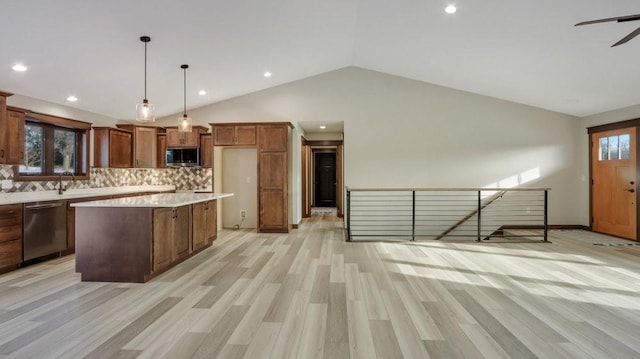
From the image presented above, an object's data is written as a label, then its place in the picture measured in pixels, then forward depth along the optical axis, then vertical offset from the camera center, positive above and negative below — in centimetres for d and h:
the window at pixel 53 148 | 516 +54
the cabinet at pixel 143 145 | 694 +73
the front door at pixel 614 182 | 618 -4
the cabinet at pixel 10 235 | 400 -67
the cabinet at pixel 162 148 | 724 +69
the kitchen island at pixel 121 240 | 370 -67
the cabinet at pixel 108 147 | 624 +62
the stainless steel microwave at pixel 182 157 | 702 +48
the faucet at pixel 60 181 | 528 -2
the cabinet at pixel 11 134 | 416 +60
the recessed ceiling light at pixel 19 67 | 413 +140
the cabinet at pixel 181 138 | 718 +90
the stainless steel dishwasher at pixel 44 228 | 431 -66
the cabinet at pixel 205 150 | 726 +65
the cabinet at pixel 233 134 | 695 +95
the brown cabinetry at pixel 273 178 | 687 +4
